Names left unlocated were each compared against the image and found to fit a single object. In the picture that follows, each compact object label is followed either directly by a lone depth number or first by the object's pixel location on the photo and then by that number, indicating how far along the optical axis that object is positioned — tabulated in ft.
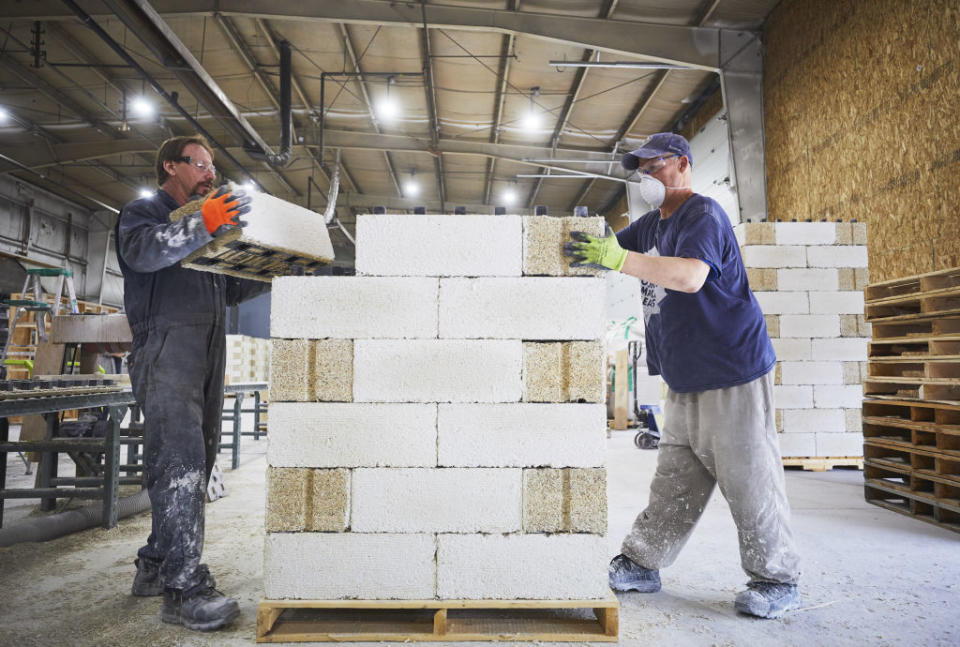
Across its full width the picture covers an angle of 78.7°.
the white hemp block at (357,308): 8.27
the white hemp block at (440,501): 8.02
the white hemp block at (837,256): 21.42
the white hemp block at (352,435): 8.10
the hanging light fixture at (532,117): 37.32
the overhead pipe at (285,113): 32.12
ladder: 21.25
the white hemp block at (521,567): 7.95
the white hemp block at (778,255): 21.36
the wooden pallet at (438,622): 7.67
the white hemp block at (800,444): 21.49
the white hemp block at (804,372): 21.30
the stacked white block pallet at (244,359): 52.21
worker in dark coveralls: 8.21
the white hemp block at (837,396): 21.35
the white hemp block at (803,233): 21.47
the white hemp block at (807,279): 21.40
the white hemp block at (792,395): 21.31
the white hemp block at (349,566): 7.94
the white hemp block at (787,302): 21.36
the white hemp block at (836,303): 21.39
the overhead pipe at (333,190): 43.24
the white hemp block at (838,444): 21.56
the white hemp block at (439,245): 8.36
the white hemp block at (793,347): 21.34
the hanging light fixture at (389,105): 35.76
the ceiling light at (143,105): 33.19
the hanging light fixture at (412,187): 53.05
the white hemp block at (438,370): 8.17
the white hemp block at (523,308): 8.26
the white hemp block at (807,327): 21.35
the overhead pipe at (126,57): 21.77
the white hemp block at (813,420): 21.42
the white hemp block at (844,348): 21.39
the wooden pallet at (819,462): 21.59
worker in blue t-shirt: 8.63
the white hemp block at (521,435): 8.09
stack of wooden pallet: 14.06
